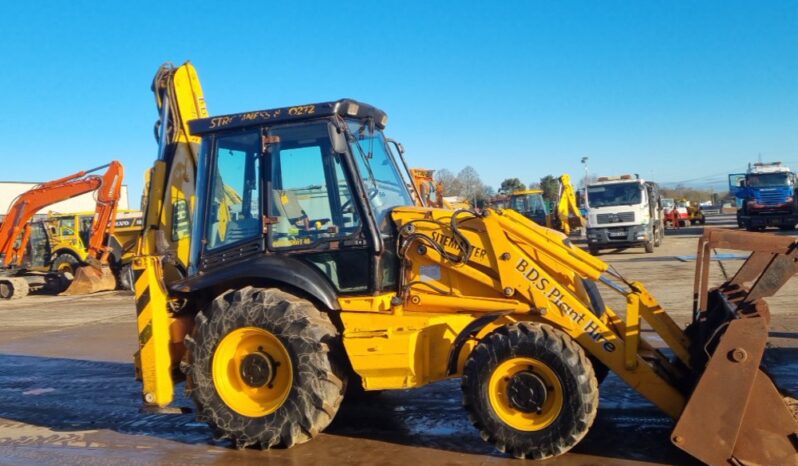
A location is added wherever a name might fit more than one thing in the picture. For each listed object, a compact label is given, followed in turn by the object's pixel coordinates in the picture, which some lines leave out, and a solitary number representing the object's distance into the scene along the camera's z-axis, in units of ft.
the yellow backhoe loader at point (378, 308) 14.43
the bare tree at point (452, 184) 163.36
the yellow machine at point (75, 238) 63.72
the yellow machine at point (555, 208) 87.56
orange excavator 60.95
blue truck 92.94
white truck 68.74
